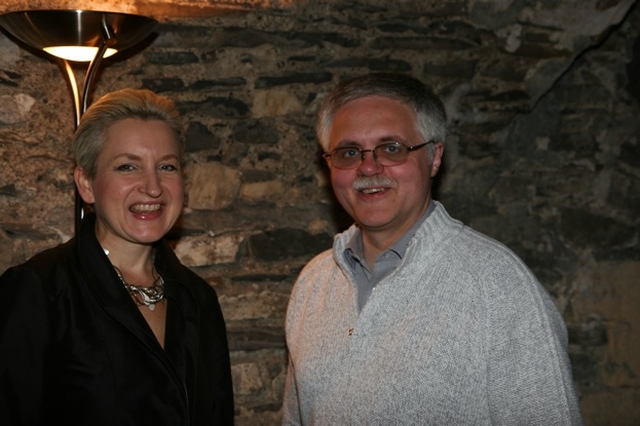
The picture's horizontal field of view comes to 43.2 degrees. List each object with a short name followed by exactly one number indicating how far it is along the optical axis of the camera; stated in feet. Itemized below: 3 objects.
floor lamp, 8.15
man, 6.17
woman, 6.52
